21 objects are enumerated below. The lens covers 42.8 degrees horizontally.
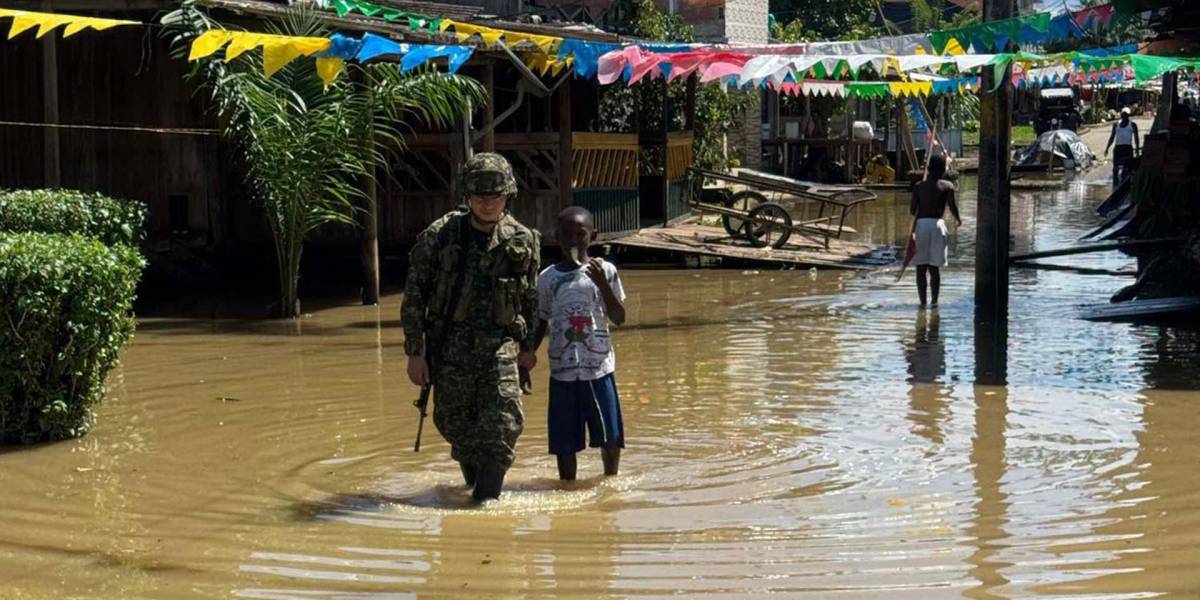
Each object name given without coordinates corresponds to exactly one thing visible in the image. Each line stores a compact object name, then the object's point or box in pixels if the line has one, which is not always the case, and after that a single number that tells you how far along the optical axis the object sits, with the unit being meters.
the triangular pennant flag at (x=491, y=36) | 12.43
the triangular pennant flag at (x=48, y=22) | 11.90
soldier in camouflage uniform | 7.06
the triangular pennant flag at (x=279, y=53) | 11.41
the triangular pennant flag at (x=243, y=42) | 11.40
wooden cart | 19.83
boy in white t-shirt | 7.58
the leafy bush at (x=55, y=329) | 8.28
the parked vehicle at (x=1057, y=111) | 51.47
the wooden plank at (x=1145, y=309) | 13.43
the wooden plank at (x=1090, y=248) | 14.47
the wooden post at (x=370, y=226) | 14.36
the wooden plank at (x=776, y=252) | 18.98
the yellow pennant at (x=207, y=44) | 11.45
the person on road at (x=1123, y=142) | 29.33
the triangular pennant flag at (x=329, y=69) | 11.70
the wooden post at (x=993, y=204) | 13.77
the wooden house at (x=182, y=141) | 14.57
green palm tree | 13.73
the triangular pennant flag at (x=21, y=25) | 11.93
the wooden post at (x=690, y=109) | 22.12
